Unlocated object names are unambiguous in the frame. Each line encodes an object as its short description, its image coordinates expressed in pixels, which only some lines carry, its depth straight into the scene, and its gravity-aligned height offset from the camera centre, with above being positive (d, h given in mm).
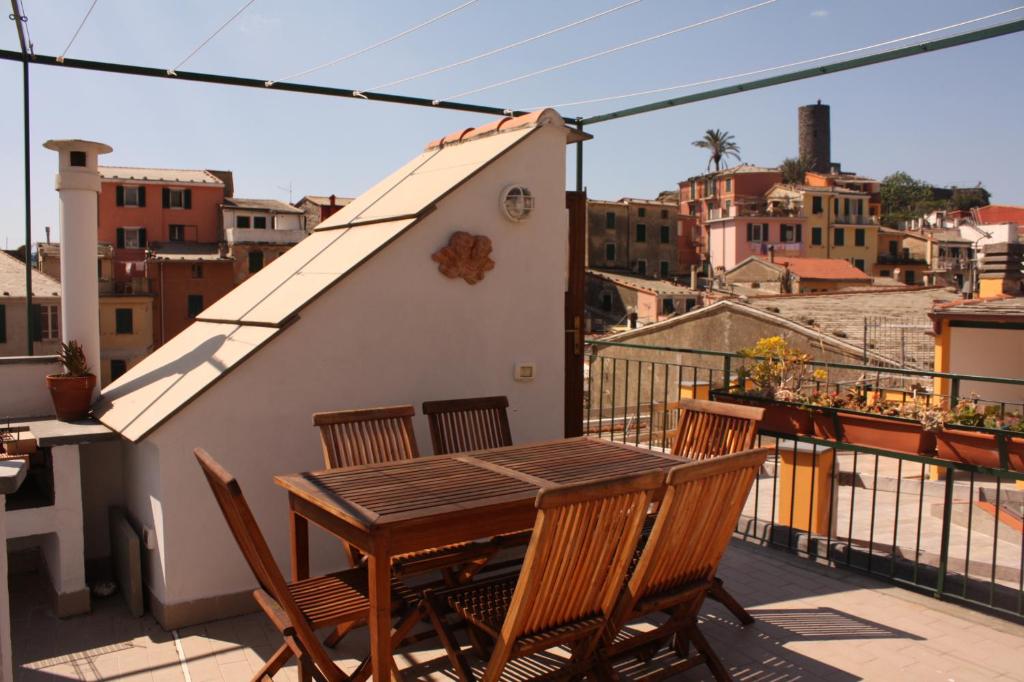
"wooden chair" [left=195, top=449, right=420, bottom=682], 3082 -1241
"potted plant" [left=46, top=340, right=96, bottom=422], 4836 -509
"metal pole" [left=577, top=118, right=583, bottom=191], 6642 +1113
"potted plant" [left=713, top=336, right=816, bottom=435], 5617 -562
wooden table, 3156 -825
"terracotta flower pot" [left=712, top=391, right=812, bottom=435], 5562 -763
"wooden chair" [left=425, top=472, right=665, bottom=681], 2879 -1003
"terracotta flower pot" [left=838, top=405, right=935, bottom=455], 4965 -775
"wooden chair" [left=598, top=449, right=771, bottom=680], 3279 -1026
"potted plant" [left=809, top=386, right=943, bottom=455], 4957 -707
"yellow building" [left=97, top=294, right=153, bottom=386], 34781 -1272
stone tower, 100312 +20843
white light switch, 5539 -458
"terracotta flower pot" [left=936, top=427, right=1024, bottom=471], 4555 -788
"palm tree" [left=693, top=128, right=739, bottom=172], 71938 +13645
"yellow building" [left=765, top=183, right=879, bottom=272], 58969 +6012
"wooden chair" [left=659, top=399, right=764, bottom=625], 4758 -735
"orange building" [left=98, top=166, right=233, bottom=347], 36500 +2968
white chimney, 4832 +338
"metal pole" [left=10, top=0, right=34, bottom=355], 5094 +809
